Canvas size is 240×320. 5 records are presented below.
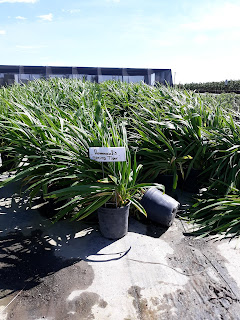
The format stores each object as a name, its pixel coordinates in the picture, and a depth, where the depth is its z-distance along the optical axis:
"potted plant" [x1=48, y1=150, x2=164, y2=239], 2.06
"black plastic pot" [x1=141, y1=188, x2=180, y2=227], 2.36
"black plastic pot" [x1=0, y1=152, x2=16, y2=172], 3.93
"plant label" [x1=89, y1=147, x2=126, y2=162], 2.04
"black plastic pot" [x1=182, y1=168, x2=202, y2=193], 3.00
